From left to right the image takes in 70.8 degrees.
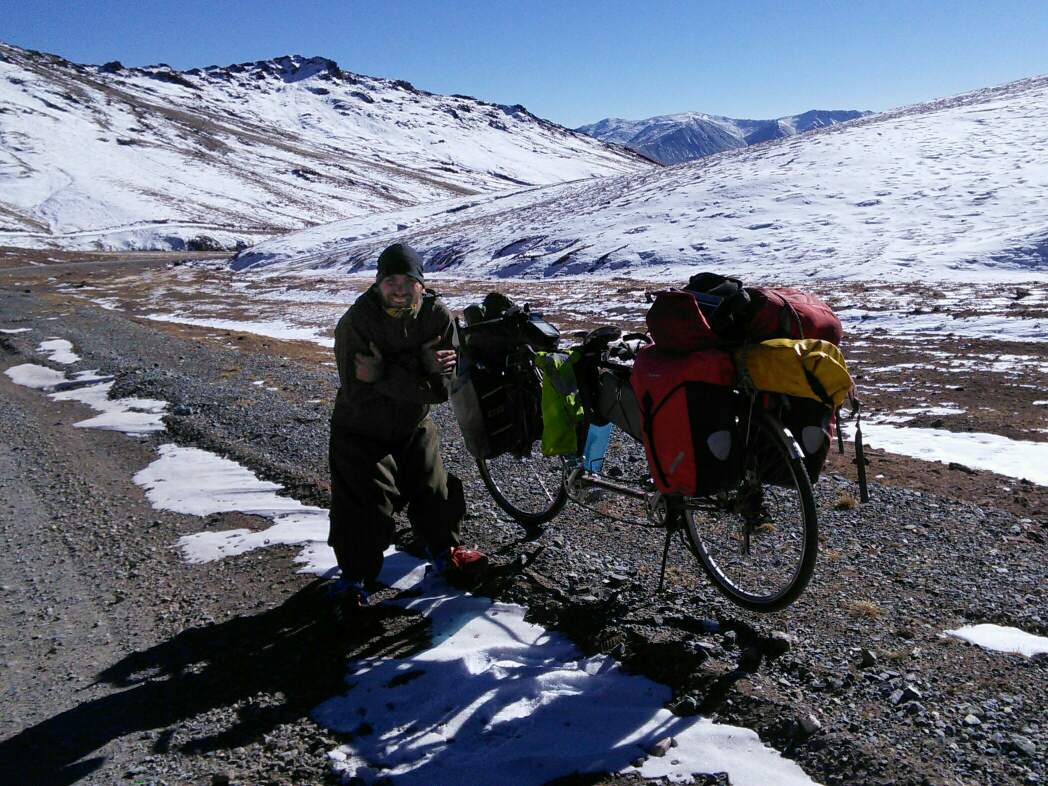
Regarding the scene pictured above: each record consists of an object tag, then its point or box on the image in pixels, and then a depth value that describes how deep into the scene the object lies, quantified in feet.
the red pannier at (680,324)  12.40
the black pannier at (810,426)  12.39
